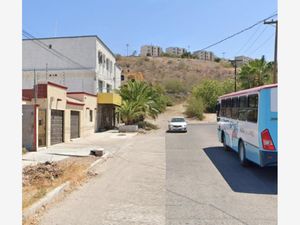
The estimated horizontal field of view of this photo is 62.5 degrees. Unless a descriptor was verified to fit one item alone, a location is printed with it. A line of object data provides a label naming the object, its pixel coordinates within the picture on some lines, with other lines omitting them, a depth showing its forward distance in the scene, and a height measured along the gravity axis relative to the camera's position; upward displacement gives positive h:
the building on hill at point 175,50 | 130.55 +32.71
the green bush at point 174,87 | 59.94 +5.84
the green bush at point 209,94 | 44.51 +3.11
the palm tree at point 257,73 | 30.93 +4.86
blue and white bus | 7.21 -0.45
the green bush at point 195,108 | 39.58 +0.50
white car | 23.94 -1.37
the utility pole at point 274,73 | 17.42 +2.75
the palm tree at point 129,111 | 25.29 -0.01
